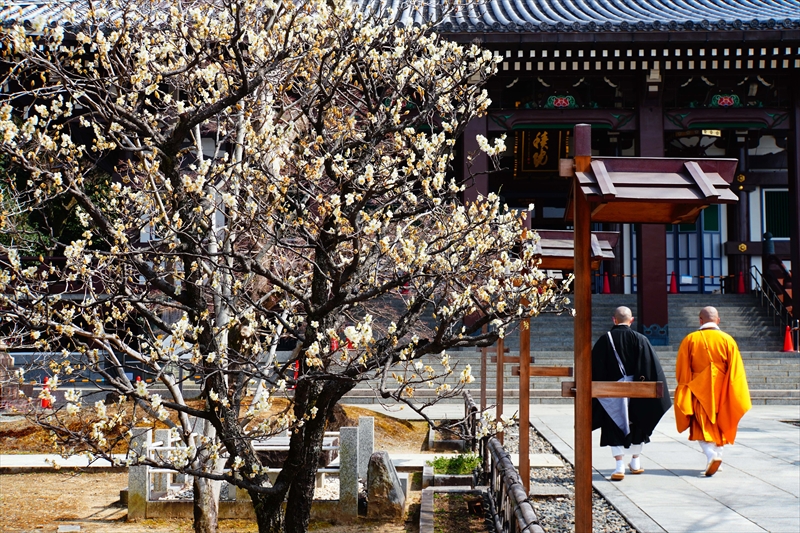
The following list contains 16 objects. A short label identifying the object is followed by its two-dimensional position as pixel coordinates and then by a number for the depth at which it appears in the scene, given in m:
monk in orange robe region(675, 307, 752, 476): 7.47
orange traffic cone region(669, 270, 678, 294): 23.76
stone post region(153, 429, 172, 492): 8.04
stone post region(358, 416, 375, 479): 8.65
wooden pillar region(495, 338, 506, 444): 7.98
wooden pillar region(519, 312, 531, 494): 6.46
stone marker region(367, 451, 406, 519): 7.43
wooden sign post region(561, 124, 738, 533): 4.01
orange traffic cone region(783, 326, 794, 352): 17.53
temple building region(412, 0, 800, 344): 16.55
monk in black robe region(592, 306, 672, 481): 7.50
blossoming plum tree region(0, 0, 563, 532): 4.40
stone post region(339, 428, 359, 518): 7.44
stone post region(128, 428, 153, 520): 7.77
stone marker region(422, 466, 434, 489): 7.70
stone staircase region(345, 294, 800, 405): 15.52
